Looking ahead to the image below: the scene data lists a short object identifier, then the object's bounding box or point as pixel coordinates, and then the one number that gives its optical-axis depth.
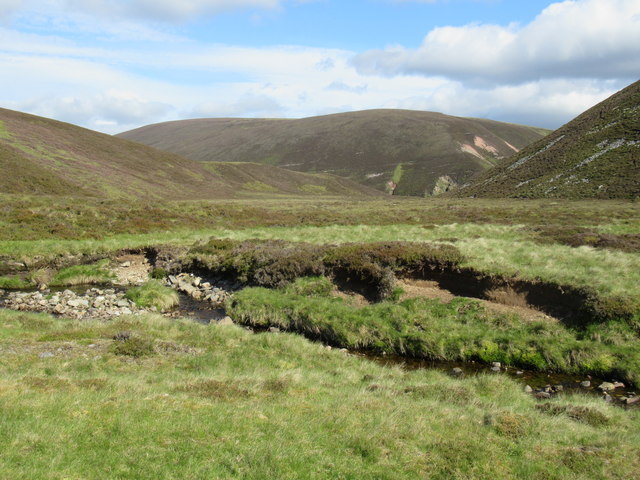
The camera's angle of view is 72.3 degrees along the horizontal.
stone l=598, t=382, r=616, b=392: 12.67
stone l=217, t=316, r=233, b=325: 18.15
